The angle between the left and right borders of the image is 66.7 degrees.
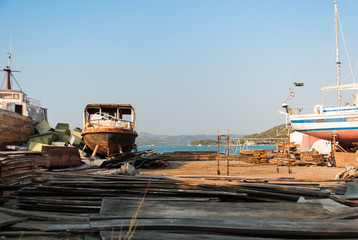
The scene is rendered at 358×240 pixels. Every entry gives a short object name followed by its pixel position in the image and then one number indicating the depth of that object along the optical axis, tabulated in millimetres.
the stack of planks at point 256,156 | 24800
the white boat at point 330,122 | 27188
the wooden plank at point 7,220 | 4820
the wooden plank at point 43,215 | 5125
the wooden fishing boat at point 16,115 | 21844
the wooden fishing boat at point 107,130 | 22991
